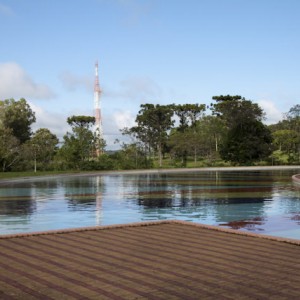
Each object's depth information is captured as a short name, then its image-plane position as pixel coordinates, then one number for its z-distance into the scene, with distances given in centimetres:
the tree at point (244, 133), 5388
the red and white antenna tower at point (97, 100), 6588
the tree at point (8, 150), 3675
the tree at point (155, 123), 5912
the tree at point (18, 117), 5859
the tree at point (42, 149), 4143
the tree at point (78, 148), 4350
